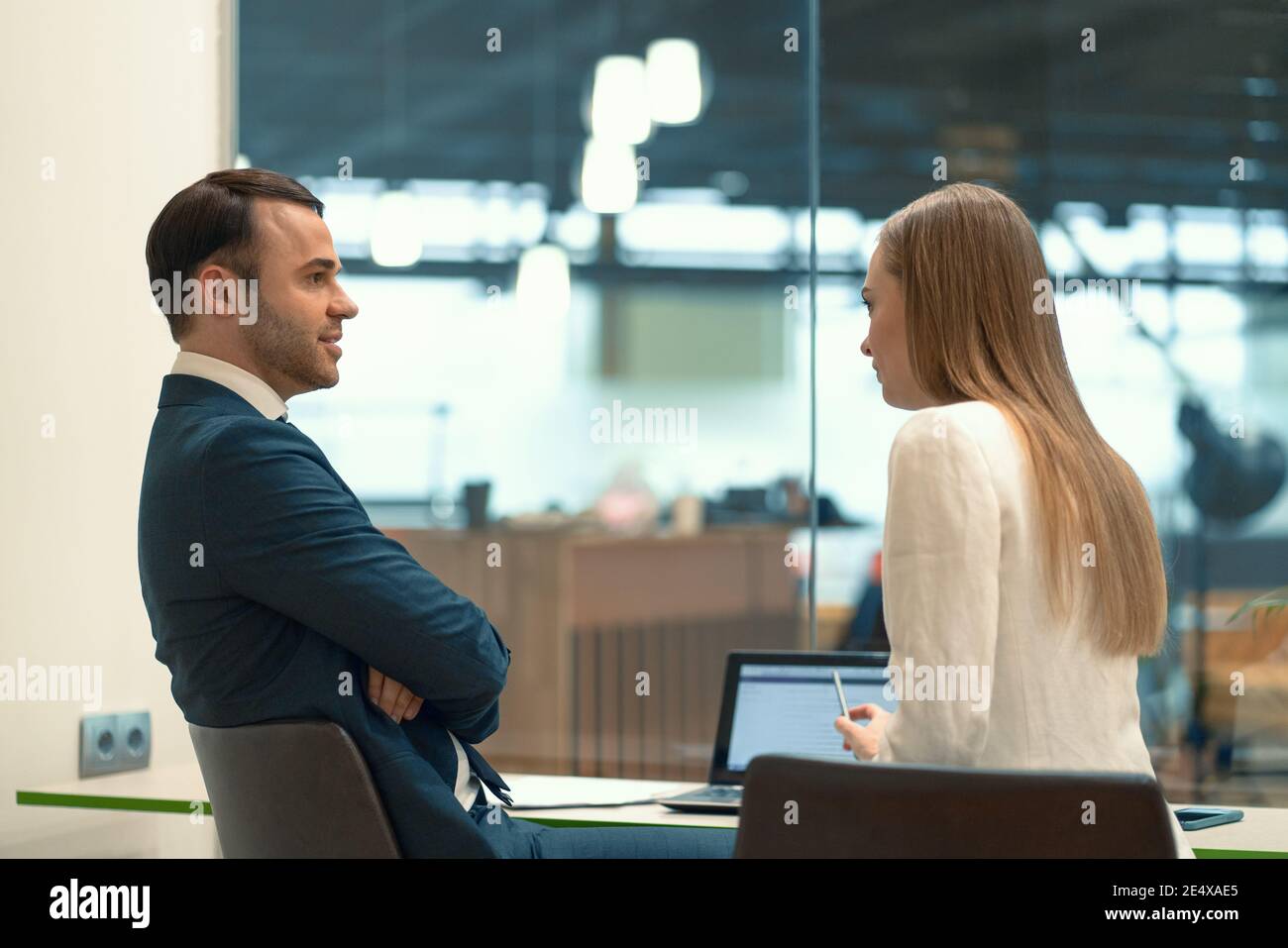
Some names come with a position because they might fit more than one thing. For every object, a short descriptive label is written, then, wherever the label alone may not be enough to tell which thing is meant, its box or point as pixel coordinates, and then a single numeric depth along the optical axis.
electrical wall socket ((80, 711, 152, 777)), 4.86
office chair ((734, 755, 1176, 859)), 3.73
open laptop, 4.58
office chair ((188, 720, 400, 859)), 4.01
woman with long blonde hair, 3.85
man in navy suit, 4.03
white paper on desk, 4.55
